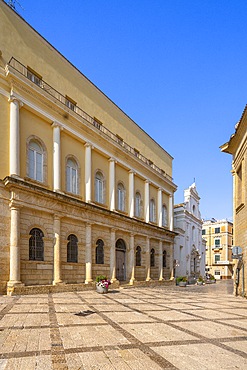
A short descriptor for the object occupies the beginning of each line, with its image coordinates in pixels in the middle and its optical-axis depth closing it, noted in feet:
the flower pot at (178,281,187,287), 103.55
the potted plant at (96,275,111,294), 61.15
